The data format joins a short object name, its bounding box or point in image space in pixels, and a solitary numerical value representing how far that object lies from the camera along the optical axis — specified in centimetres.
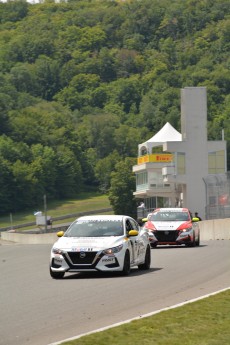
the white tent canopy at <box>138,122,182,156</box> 11994
